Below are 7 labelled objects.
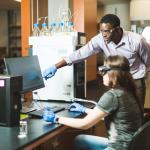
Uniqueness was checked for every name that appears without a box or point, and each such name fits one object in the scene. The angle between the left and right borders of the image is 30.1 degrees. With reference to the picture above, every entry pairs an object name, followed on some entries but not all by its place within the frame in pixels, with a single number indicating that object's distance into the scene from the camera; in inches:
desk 59.1
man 92.4
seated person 66.5
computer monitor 85.9
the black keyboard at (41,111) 82.9
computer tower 71.6
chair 56.5
